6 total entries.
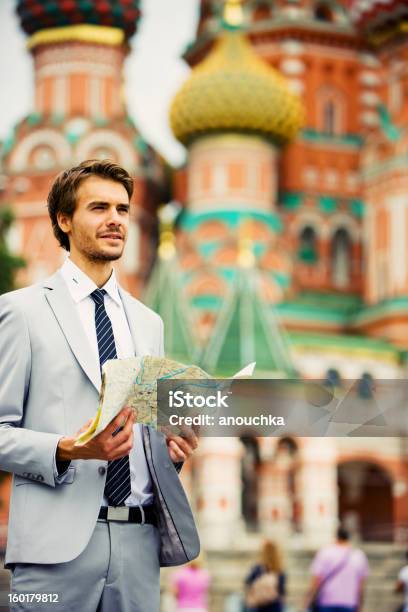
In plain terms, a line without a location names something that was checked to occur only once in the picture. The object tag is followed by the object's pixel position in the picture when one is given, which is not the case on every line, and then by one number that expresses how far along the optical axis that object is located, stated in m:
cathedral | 35.42
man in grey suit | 4.01
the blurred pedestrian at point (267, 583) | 12.31
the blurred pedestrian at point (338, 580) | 11.89
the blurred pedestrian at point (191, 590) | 13.54
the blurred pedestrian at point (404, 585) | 12.06
